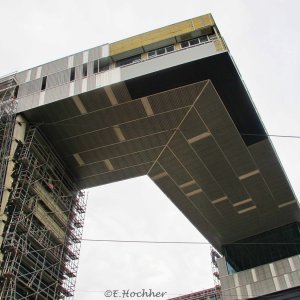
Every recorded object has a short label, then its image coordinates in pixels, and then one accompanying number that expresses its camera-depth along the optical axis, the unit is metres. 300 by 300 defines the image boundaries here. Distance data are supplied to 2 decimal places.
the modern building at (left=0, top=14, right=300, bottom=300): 29.31
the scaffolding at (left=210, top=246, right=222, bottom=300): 53.69
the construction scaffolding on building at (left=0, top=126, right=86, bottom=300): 26.73
